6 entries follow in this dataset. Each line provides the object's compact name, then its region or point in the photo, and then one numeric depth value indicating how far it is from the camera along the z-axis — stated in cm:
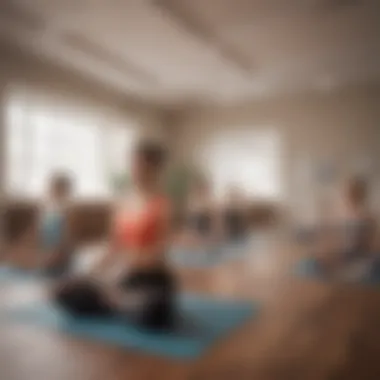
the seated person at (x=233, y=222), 319
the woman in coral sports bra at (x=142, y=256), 146
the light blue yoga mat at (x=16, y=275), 216
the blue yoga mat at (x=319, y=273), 236
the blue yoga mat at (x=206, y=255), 284
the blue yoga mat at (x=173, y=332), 139
